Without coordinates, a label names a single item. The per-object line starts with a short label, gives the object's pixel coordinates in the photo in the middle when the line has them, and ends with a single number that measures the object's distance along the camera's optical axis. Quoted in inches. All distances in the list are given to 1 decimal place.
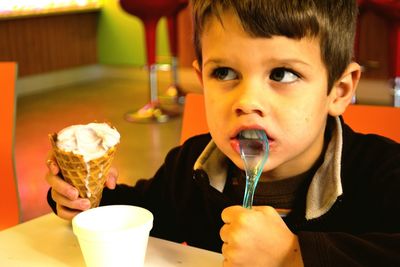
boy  31.0
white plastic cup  30.6
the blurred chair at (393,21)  152.4
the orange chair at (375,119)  45.6
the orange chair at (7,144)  62.7
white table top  34.2
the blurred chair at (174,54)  196.4
